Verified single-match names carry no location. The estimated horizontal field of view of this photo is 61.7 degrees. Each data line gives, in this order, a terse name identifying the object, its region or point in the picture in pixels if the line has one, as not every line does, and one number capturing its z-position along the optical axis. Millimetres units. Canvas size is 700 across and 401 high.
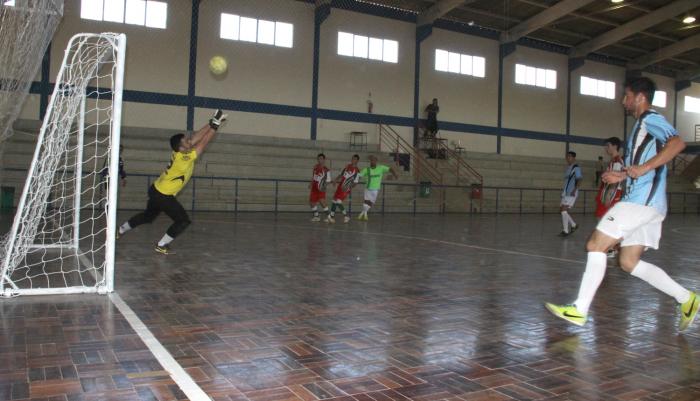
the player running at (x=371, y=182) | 17906
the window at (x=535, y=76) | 32750
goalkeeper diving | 8242
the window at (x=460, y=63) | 30000
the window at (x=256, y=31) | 24984
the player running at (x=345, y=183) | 17375
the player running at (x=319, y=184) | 16984
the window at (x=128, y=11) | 22484
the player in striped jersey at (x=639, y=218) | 4570
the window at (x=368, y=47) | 27453
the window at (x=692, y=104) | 40022
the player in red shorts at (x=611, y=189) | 8400
